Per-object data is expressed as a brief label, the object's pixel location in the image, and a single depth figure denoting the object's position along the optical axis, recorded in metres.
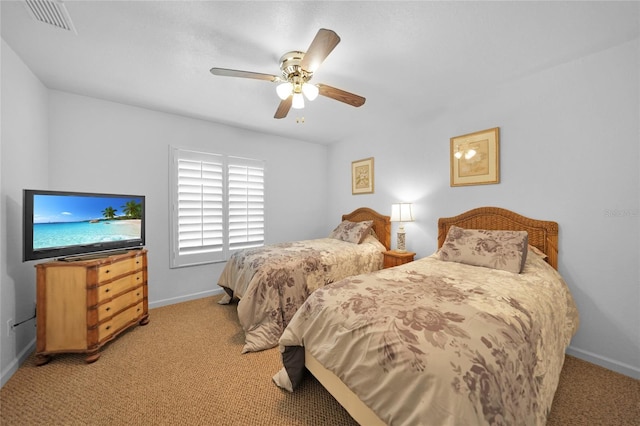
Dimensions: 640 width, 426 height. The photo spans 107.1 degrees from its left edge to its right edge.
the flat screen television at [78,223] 1.82
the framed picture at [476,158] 2.46
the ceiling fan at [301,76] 1.47
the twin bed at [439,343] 0.89
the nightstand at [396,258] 2.95
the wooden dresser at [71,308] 1.85
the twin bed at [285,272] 2.20
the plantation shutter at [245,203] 3.52
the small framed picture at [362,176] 3.83
